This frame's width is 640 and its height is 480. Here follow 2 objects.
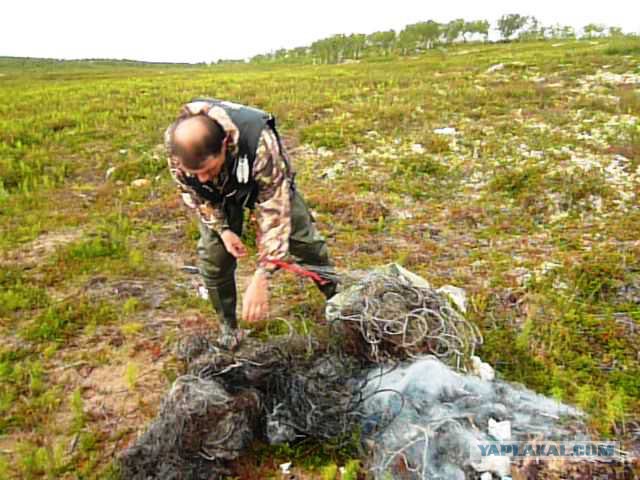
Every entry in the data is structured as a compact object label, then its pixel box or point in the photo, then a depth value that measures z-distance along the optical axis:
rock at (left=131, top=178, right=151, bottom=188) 7.46
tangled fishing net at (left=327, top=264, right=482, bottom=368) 3.16
